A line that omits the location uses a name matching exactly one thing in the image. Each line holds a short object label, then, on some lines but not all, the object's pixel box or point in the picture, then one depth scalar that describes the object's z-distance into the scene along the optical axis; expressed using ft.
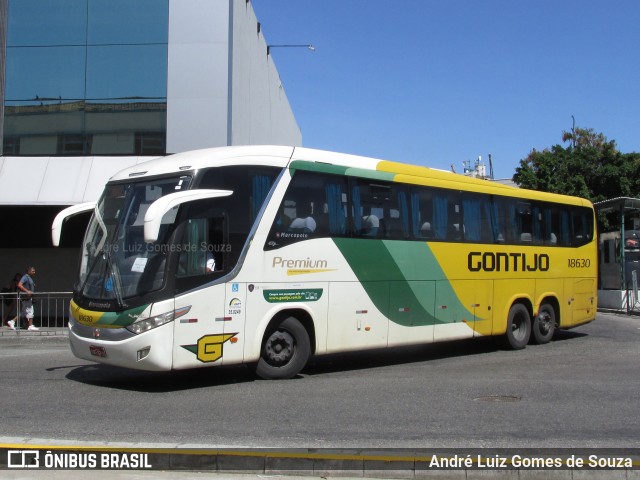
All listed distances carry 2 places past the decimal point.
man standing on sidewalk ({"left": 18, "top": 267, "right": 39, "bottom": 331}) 60.39
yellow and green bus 29.91
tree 124.63
